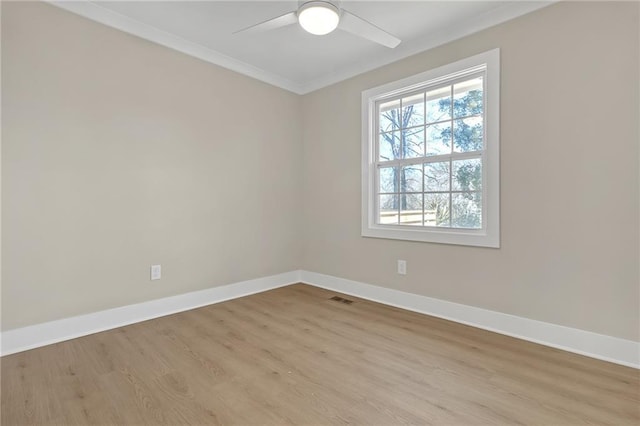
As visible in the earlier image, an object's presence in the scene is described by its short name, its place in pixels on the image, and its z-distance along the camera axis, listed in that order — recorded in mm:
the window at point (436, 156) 2533
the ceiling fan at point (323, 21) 1937
